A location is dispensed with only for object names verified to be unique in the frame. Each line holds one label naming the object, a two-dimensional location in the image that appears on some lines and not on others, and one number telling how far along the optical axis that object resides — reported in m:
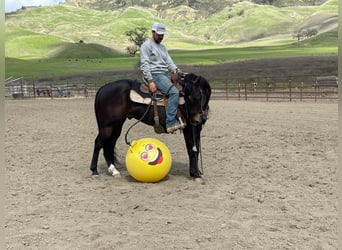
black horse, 6.67
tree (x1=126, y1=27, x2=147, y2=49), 108.94
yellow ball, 6.49
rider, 6.66
